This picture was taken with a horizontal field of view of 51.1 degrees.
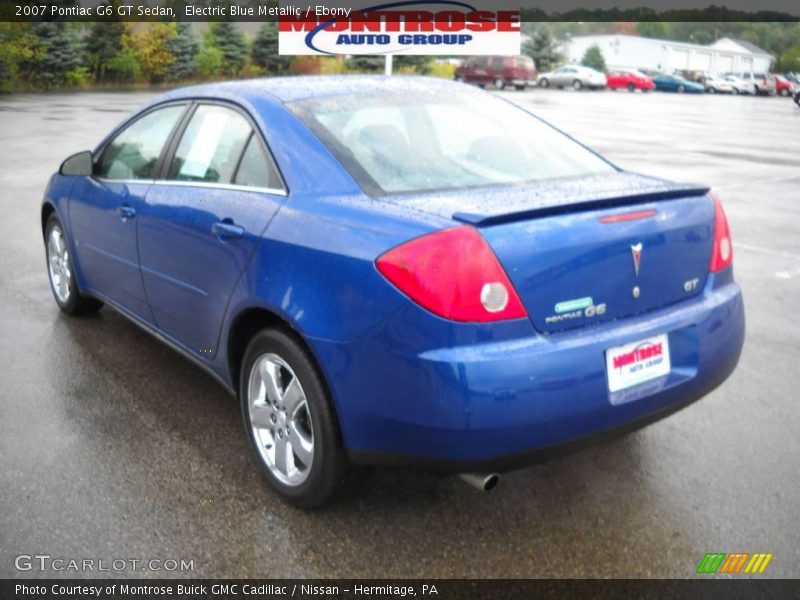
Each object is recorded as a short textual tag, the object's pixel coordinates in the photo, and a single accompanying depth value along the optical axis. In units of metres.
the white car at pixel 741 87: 55.81
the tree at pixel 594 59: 78.88
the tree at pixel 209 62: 41.62
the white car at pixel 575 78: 51.25
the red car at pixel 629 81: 52.66
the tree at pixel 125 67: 38.44
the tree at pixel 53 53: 35.00
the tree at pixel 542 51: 59.47
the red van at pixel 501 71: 44.75
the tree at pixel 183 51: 40.00
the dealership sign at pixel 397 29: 28.39
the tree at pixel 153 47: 39.19
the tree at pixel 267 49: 43.06
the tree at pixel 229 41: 42.41
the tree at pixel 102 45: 37.78
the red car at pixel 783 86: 53.94
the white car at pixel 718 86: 56.03
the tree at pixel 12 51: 33.56
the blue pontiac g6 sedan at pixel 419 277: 2.68
